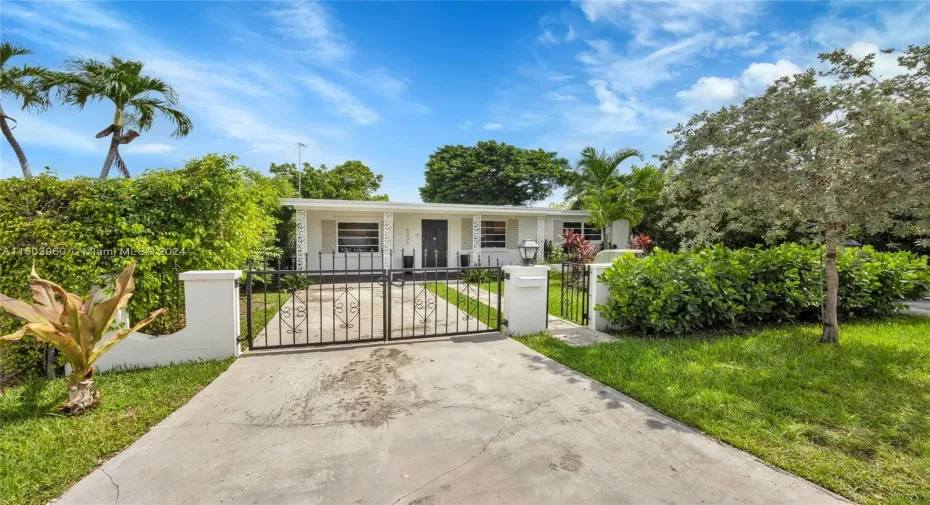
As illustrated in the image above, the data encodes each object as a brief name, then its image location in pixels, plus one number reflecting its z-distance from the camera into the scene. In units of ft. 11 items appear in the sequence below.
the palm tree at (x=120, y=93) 32.65
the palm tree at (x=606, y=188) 46.06
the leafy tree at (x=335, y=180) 92.12
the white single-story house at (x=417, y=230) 42.19
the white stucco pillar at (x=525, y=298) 17.67
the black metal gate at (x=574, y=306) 19.66
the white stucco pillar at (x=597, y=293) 18.44
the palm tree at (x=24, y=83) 33.86
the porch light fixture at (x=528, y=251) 18.22
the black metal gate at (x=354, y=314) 16.63
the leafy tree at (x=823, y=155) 11.73
